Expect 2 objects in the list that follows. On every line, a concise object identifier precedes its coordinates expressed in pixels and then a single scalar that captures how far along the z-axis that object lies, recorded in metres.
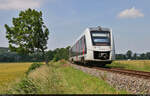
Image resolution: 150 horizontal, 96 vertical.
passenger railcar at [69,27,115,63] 15.31
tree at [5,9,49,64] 34.25
